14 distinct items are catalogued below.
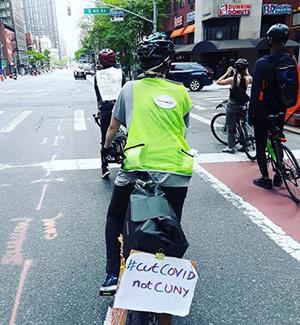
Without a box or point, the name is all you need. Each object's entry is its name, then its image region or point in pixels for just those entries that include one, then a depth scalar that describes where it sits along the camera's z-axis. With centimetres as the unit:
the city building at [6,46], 11319
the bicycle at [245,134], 683
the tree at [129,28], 3241
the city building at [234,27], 3075
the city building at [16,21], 12812
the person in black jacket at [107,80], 516
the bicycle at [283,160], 489
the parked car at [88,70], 5961
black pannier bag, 187
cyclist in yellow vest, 228
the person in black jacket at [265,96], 459
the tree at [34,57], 14438
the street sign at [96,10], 2816
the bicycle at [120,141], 450
